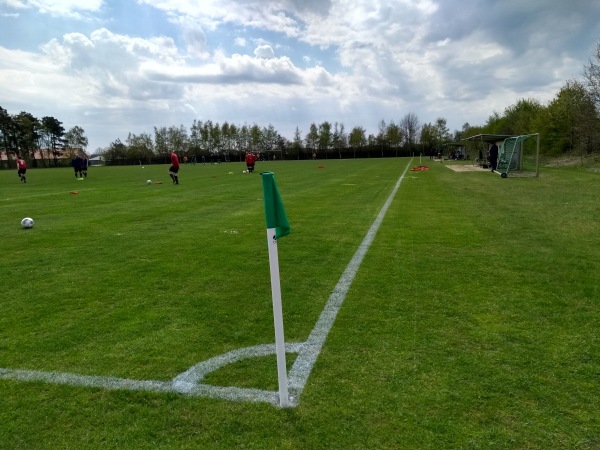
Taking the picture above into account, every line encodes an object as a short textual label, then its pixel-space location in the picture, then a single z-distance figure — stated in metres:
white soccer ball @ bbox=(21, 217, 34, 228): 9.92
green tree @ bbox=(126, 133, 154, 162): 106.75
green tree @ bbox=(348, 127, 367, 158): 105.93
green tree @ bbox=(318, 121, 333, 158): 108.25
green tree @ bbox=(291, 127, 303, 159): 105.18
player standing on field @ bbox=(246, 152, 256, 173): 34.69
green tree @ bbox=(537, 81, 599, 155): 31.66
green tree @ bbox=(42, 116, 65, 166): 98.69
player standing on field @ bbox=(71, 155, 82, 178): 31.94
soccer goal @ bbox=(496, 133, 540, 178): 23.51
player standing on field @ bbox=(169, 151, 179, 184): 23.12
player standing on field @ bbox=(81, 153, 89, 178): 32.58
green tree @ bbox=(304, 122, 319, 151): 109.00
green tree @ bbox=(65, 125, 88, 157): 104.81
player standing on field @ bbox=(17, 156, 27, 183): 29.50
